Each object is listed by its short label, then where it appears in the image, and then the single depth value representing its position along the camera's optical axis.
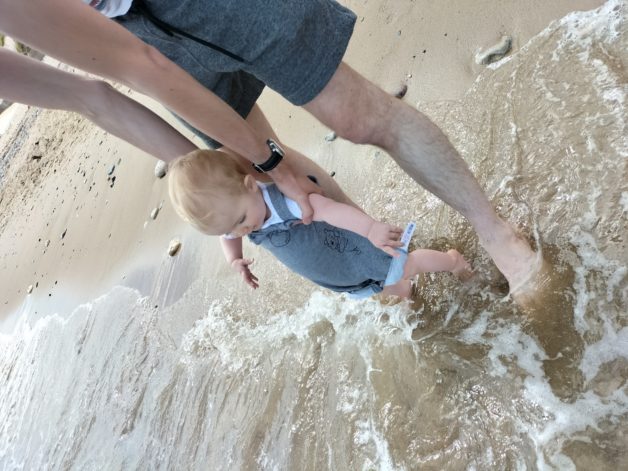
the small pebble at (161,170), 4.46
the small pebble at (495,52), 2.37
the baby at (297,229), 1.57
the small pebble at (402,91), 2.78
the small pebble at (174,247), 3.79
